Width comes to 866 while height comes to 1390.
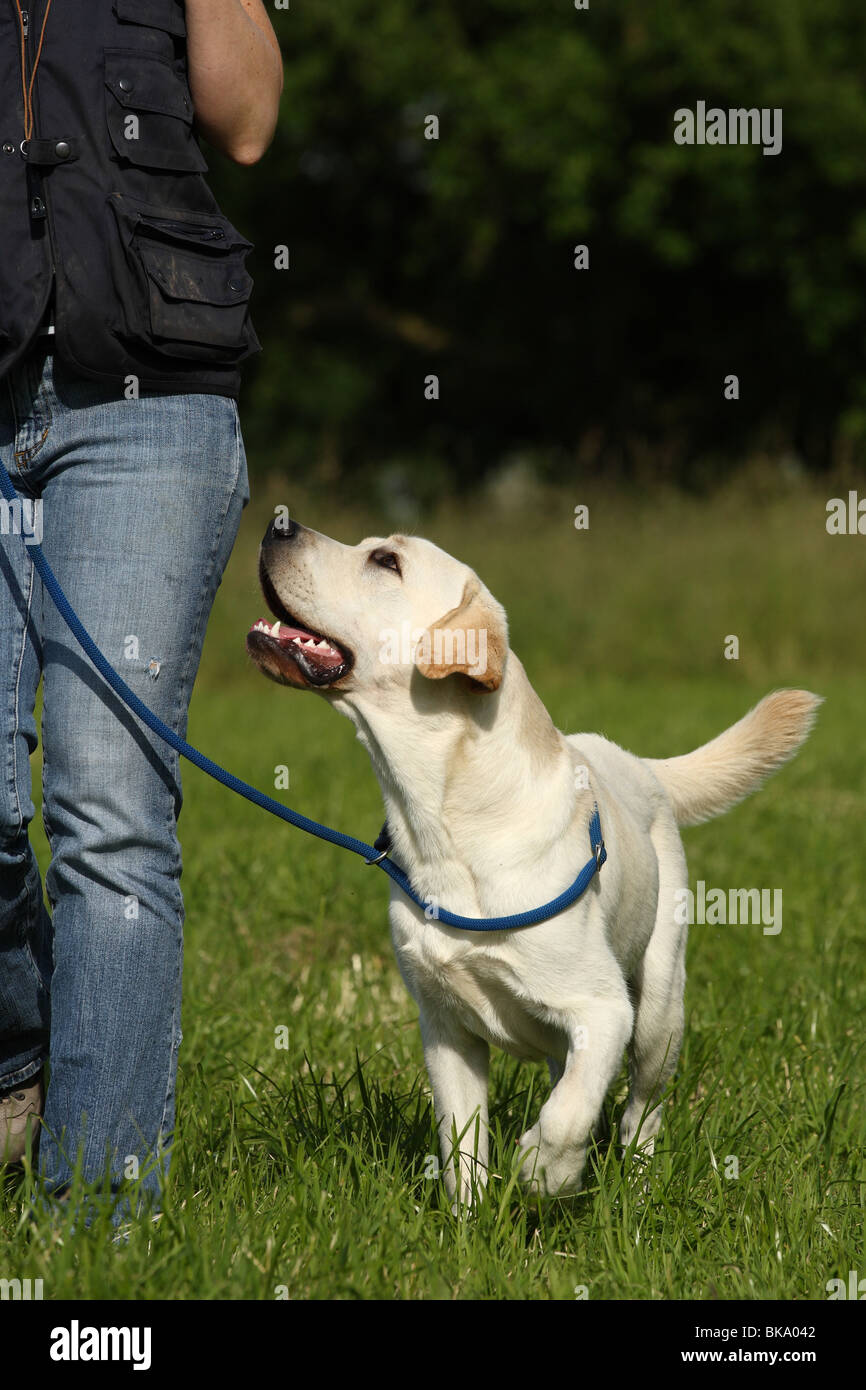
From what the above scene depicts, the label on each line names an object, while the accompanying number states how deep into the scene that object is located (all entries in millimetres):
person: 2596
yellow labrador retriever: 2928
